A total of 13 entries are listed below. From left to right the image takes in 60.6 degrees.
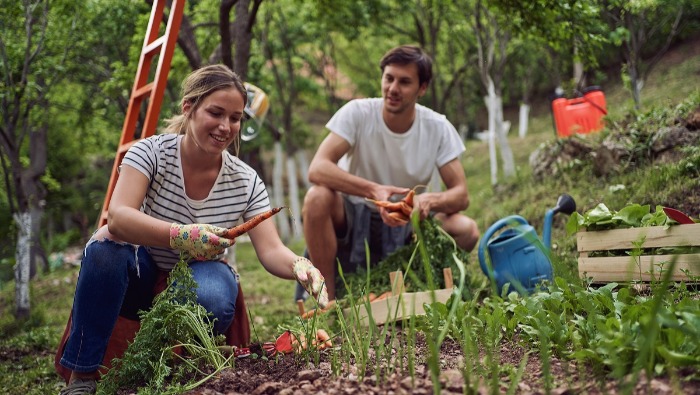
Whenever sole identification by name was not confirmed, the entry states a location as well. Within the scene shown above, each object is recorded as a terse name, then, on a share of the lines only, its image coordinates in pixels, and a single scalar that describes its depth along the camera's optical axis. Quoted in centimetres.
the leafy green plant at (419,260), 345
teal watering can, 333
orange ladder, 324
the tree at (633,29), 699
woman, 222
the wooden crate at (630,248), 236
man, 369
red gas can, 711
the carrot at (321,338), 220
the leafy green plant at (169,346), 191
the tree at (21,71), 508
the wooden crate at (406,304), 288
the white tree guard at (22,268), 522
